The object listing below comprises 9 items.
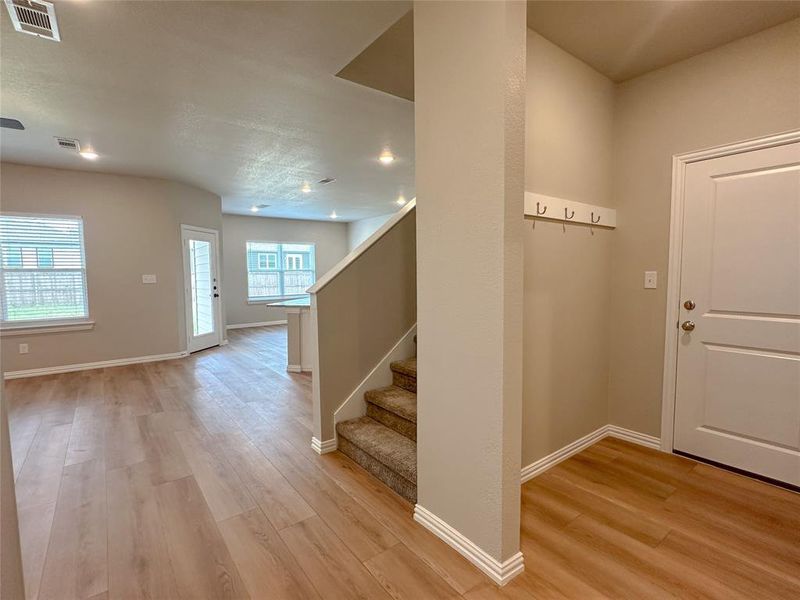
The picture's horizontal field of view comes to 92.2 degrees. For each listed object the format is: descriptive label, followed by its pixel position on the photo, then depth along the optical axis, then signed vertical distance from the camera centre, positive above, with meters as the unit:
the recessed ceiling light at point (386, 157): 4.29 +1.40
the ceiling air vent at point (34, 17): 1.80 +1.29
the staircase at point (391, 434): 2.10 -0.99
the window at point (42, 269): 4.49 +0.14
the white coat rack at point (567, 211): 2.09 +0.40
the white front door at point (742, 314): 2.06 -0.22
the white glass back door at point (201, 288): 5.79 -0.14
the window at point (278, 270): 8.82 +0.22
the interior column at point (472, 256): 1.40 +0.09
